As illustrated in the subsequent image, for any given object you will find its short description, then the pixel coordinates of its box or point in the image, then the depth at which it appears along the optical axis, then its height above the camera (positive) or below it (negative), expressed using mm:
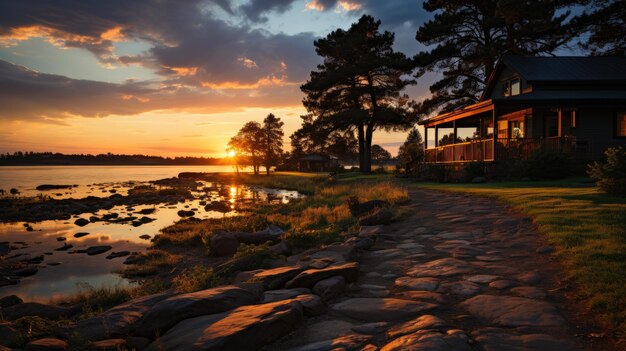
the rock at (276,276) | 4910 -1510
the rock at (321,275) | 4742 -1419
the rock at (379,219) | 9023 -1326
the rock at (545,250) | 5562 -1316
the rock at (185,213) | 22441 -2872
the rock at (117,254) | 12742 -2976
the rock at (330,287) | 4391 -1465
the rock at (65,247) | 14273 -3028
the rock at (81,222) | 20562 -3008
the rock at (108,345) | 3592 -1691
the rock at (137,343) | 3623 -1697
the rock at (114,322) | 3918 -1671
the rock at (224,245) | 10742 -2251
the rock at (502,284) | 4328 -1417
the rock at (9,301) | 7758 -2749
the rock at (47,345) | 3772 -1781
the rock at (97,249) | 13414 -2969
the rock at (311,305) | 3922 -1474
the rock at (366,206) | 11805 -1329
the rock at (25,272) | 10884 -2994
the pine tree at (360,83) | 35125 +7913
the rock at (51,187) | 52425 -2730
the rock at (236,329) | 3135 -1445
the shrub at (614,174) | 9172 -353
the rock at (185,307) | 3764 -1458
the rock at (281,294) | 4266 -1500
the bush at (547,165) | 15844 -179
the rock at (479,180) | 17672 -853
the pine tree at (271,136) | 63969 +4832
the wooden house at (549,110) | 18438 +2766
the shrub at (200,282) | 5534 -1761
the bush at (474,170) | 18562 -405
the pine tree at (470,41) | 27156 +8923
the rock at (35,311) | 6238 -2388
